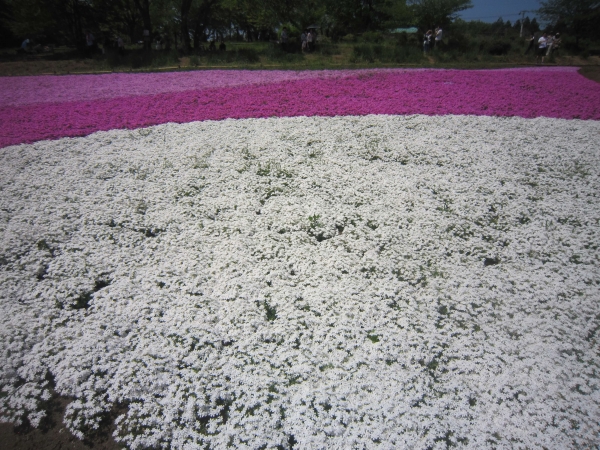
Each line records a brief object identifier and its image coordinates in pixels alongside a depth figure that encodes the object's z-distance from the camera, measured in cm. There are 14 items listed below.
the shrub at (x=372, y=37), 3239
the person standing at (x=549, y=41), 2092
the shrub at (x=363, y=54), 2027
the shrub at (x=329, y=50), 2327
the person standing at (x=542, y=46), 2019
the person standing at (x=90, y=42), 2325
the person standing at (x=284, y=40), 2355
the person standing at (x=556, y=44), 2145
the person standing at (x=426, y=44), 2177
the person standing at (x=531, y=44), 2412
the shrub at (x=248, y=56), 2087
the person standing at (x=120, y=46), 2388
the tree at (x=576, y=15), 3531
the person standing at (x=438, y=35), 2162
